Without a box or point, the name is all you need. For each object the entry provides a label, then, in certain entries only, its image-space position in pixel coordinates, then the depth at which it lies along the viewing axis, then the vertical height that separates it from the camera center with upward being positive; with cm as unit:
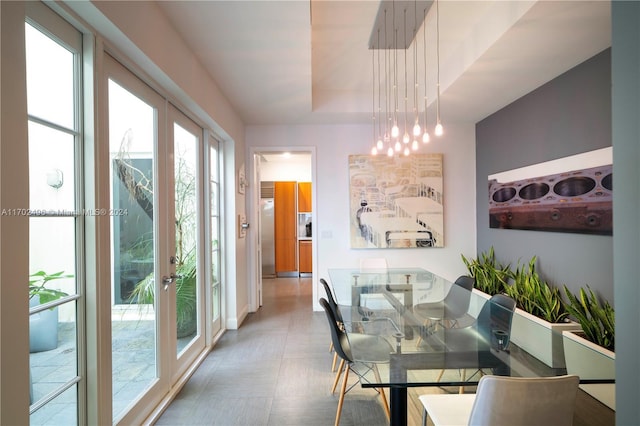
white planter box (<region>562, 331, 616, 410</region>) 144 -73
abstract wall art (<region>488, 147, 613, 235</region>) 243 +15
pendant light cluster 233 +152
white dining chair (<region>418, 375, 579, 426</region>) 111 -69
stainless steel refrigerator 723 -22
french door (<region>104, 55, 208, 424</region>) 179 -19
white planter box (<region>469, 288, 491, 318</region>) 222 -70
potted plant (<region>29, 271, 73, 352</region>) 120 -40
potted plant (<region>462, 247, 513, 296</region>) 362 -74
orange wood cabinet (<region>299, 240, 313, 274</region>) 720 -102
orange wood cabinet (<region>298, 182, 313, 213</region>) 724 +45
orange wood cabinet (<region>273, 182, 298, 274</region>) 720 -32
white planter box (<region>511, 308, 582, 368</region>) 156 -70
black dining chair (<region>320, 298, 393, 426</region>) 150 -72
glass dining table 141 -72
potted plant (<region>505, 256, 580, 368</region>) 161 -75
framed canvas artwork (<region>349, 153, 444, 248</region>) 438 +15
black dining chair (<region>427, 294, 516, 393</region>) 167 -71
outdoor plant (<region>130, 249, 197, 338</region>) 261 -71
